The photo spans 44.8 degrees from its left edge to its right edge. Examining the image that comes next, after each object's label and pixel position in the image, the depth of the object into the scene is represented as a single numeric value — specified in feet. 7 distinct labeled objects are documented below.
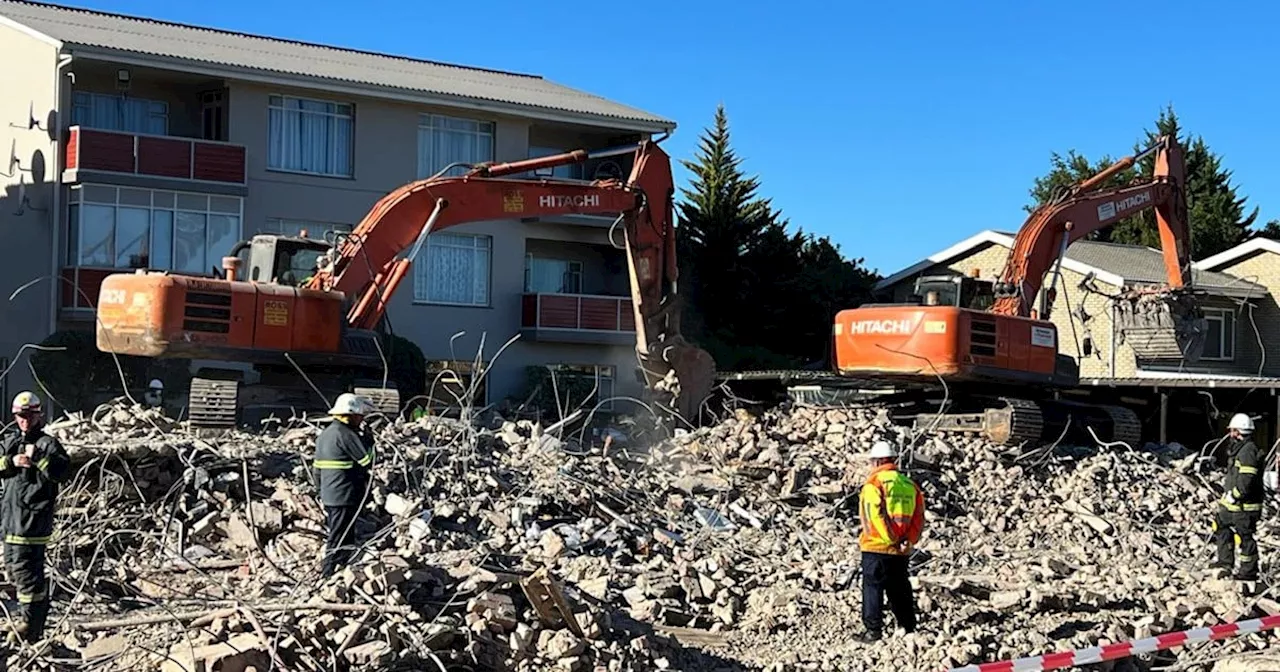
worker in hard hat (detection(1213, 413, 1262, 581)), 46.57
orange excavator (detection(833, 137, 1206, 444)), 63.10
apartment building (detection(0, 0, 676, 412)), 88.38
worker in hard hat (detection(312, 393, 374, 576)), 37.47
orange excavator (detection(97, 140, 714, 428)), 55.01
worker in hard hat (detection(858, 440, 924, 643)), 37.14
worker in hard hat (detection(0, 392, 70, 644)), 32.35
